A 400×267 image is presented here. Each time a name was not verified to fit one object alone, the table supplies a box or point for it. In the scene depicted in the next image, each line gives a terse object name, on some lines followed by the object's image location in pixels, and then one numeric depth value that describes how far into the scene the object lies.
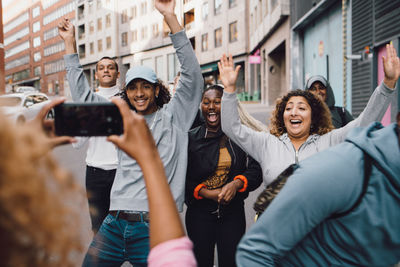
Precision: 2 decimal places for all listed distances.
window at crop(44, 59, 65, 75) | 69.81
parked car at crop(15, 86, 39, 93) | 49.70
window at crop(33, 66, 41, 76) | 76.88
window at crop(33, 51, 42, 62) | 75.69
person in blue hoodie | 1.43
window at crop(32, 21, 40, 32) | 65.14
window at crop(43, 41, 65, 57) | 67.37
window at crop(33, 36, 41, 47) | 70.44
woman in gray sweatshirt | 2.80
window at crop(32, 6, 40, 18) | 64.19
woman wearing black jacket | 3.04
